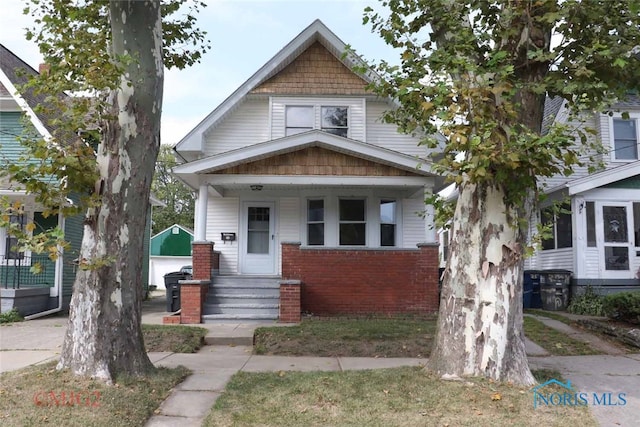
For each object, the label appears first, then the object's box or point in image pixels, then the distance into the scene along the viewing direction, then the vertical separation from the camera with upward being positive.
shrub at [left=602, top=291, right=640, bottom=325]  9.65 -1.10
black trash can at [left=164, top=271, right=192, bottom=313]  12.23 -1.13
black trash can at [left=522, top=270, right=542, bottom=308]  14.26 -1.15
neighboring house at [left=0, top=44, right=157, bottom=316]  12.29 -0.23
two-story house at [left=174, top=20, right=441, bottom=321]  11.30 +1.58
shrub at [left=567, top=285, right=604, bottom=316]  12.23 -1.33
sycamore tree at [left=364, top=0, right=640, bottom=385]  5.15 +1.51
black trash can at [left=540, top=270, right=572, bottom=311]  13.50 -1.07
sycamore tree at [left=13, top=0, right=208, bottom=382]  5.21 +0.94
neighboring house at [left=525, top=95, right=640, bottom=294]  13.62 +0.64
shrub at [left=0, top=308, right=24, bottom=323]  11.23 -1.54
